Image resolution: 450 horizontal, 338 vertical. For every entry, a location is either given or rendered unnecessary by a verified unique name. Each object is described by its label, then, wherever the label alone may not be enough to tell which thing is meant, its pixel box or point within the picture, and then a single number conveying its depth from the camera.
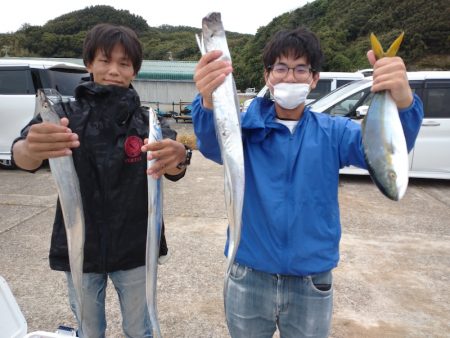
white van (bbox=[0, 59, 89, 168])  7.82
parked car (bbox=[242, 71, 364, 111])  11.28
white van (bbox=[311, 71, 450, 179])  7.04
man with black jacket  1.85
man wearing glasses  1.67
